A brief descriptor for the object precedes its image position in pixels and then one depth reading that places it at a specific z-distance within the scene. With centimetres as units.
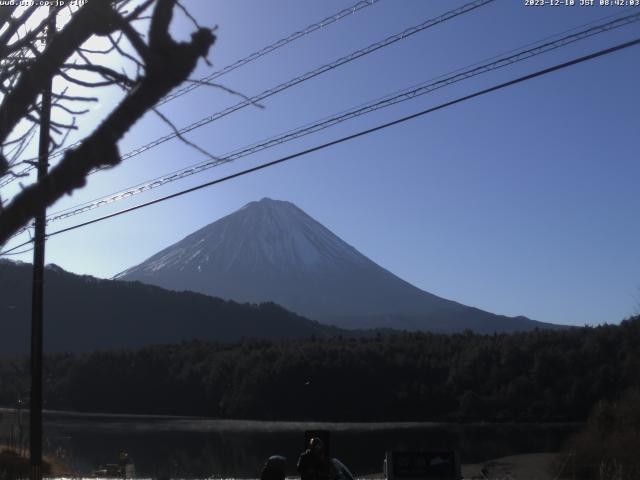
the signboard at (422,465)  1546
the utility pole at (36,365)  1705
